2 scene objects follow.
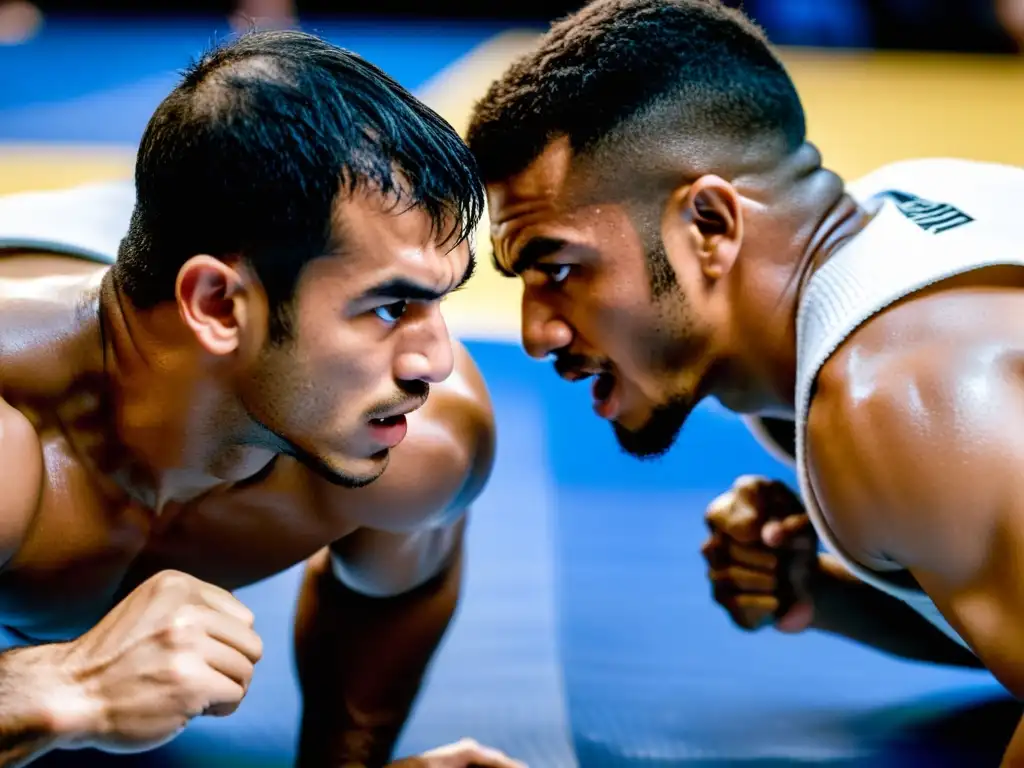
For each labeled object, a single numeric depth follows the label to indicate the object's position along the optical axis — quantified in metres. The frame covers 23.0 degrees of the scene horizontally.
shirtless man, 1.33
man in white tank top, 1.42
